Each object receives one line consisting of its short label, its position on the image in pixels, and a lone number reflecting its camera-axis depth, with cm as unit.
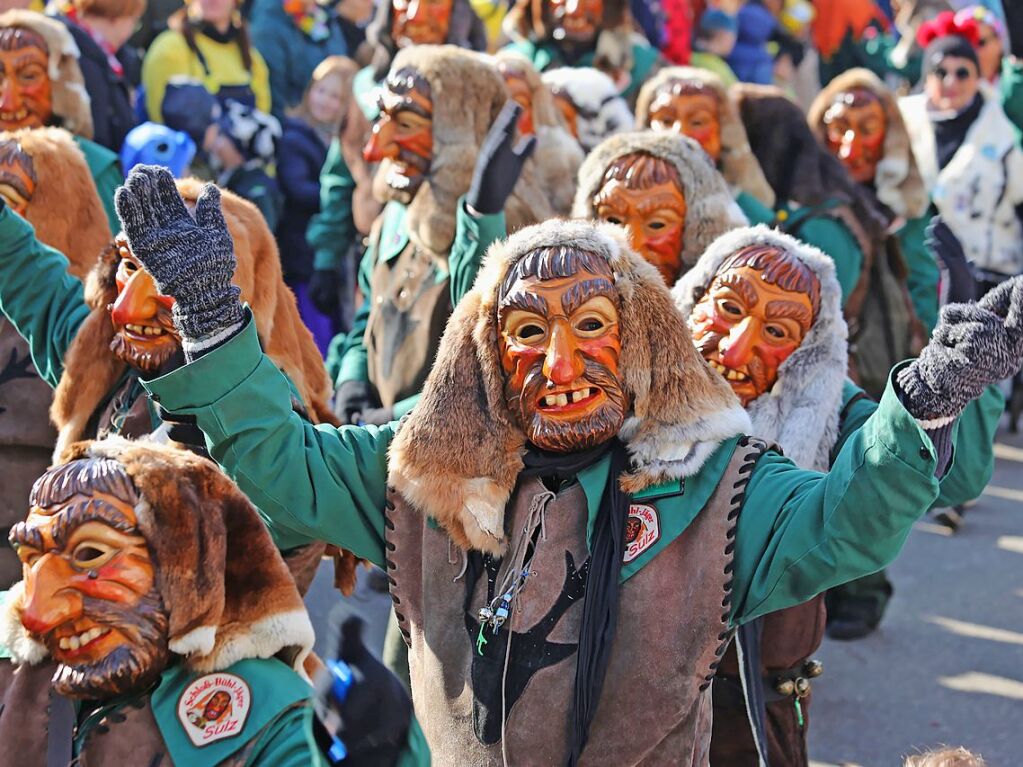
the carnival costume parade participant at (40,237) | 430
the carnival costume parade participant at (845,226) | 603
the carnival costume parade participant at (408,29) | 696
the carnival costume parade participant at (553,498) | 282
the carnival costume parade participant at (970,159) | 788
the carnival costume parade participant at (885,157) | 650
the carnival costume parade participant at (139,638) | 264
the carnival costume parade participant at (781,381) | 368
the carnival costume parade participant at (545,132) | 586
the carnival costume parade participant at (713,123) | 598
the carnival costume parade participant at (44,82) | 562
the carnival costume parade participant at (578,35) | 748
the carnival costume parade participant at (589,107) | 682
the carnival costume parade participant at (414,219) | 491
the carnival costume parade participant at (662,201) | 469
